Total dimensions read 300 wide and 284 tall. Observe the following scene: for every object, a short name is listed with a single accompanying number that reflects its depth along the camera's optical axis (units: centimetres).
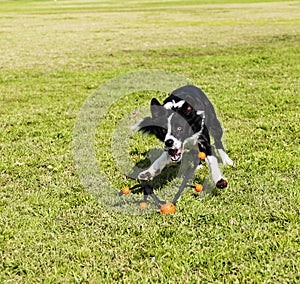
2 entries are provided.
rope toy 455
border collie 450
